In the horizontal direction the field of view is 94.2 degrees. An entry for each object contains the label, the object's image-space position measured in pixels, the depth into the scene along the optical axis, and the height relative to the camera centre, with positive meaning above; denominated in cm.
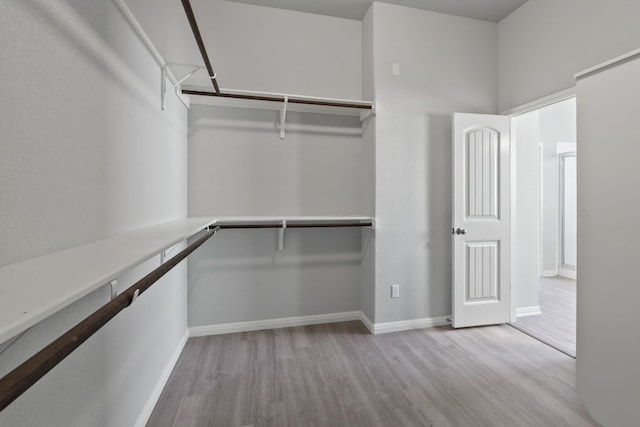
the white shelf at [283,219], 246 -7
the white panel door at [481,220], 277 -8
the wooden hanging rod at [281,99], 215 +92
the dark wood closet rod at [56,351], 37 -22
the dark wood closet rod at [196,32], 110 +79
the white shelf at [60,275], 42 -13
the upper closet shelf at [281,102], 235 +94
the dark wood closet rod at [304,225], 246 -11
